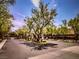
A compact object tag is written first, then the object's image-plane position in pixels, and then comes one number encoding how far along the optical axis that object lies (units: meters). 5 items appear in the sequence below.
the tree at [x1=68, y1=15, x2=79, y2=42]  18.66
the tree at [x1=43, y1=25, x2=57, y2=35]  28.17
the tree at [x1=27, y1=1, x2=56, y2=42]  11.27
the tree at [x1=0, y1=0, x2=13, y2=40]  7.20
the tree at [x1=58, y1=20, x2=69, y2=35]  22.67
